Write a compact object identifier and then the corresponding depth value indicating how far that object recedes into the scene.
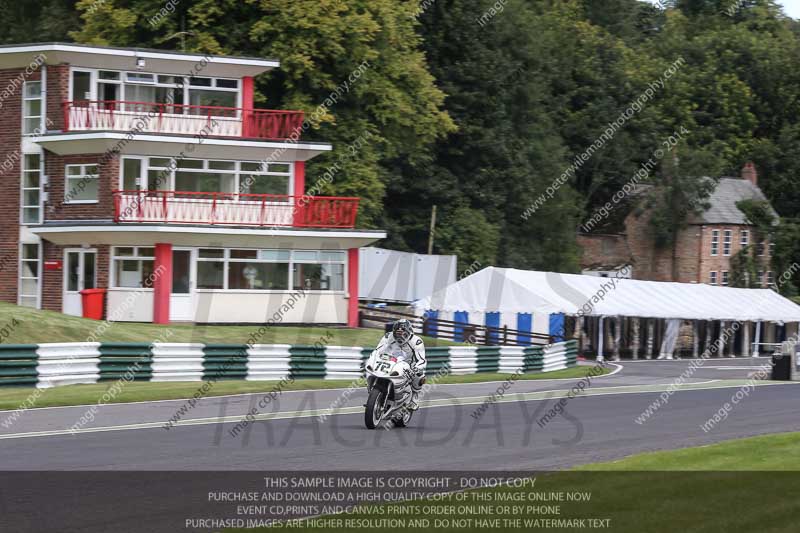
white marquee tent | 46.09
